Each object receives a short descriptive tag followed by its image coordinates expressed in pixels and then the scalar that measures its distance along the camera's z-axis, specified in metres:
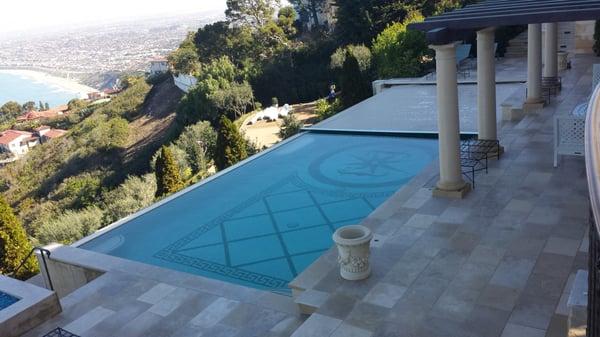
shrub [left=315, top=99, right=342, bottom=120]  21.50
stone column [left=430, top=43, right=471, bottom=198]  7.30
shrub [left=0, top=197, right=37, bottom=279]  9.77
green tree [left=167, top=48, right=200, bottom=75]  47.03
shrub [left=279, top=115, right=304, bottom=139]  19.95
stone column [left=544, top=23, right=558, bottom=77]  12.36
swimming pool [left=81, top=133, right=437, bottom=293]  7.86
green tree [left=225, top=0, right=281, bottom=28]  42.72
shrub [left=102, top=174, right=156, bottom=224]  13.47
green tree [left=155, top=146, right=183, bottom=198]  13.86
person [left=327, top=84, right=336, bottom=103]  26.49
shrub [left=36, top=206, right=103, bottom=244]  12.49
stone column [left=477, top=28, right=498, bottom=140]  8.46
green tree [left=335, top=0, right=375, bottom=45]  31.53
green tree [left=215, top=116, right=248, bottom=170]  15.30
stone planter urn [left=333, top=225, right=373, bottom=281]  5.56
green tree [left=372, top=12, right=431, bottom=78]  21.62
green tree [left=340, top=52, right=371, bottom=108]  20.16
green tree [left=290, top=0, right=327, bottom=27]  45.88
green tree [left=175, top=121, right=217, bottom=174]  21.08
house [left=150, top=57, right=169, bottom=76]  90.56
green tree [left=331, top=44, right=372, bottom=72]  25.86
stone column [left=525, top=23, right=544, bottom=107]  11.23
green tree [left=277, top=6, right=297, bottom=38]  42.41
